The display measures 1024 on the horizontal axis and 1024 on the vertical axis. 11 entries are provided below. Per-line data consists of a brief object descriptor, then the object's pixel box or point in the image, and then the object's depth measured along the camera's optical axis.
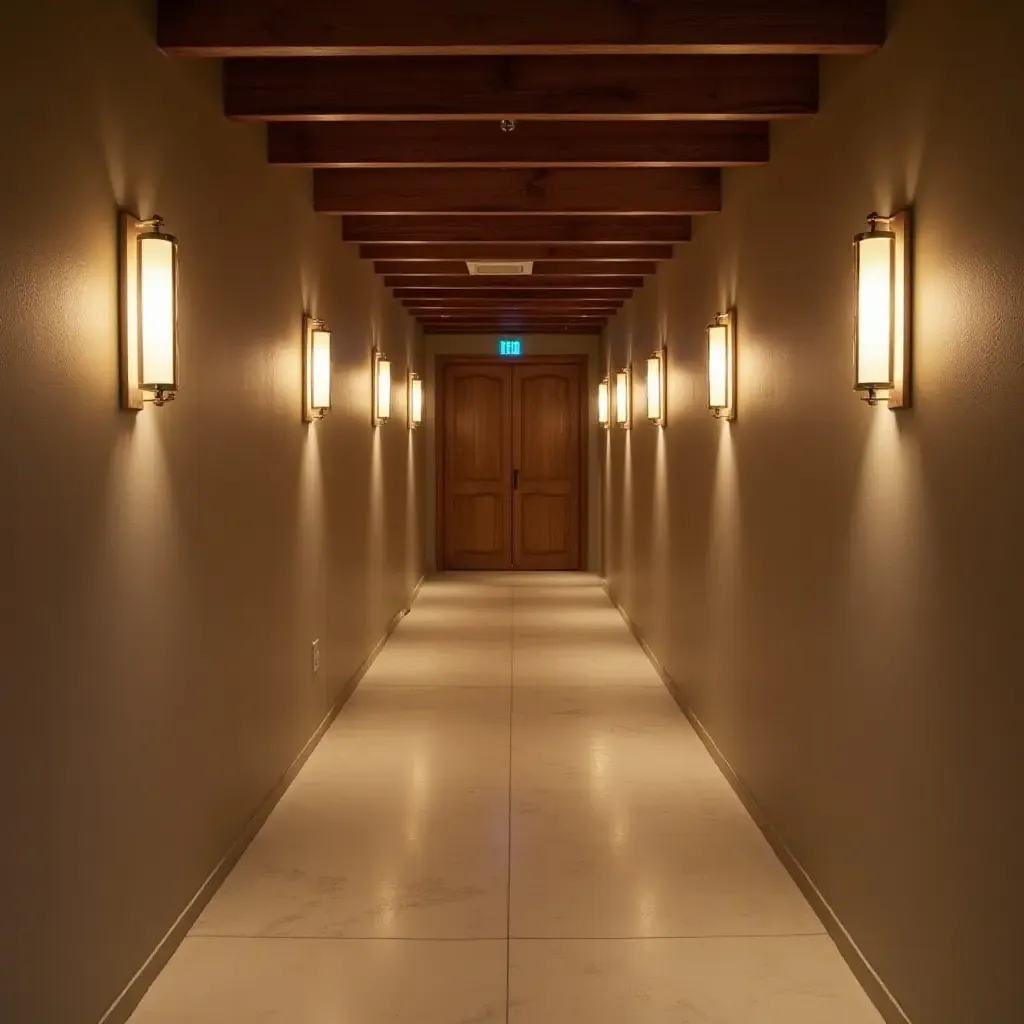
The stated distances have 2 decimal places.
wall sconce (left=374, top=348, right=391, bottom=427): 7.76
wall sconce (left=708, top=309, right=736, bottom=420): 4.92
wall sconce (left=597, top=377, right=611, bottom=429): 10.87
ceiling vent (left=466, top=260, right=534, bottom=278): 6.99
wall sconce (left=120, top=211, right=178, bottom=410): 2.80
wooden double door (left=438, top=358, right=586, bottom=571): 12.71
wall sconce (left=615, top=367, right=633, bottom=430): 9.07
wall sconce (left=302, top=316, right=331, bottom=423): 5.21
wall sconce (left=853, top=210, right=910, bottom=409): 2.78
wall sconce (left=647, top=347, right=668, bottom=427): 6.97
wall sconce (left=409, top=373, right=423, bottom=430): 10.36
